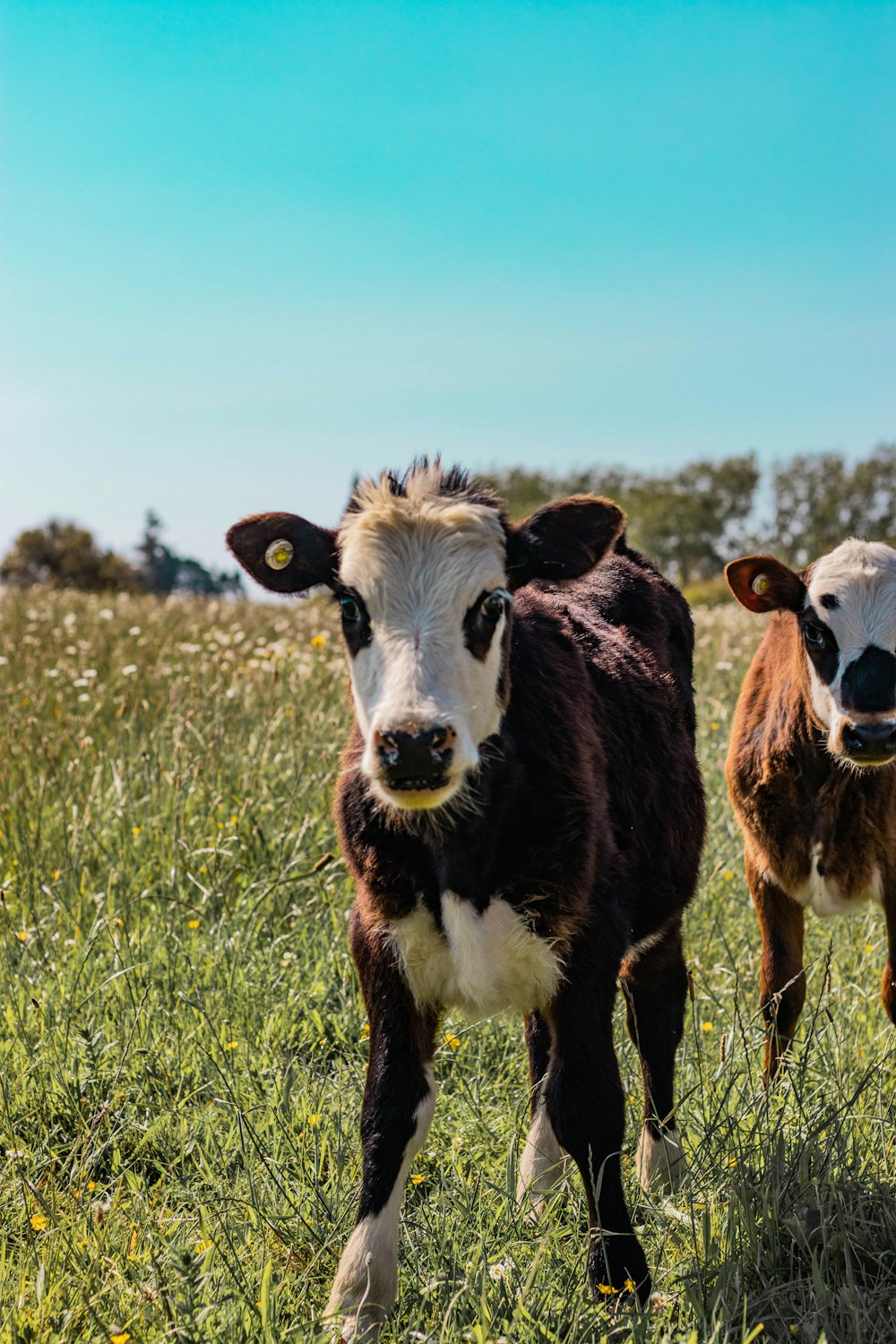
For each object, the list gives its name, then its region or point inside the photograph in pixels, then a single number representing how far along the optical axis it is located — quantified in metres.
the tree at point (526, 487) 63.91
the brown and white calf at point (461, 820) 2.93
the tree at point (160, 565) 46.67
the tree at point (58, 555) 36.22
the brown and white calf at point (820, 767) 4.84
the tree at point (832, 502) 71.81
